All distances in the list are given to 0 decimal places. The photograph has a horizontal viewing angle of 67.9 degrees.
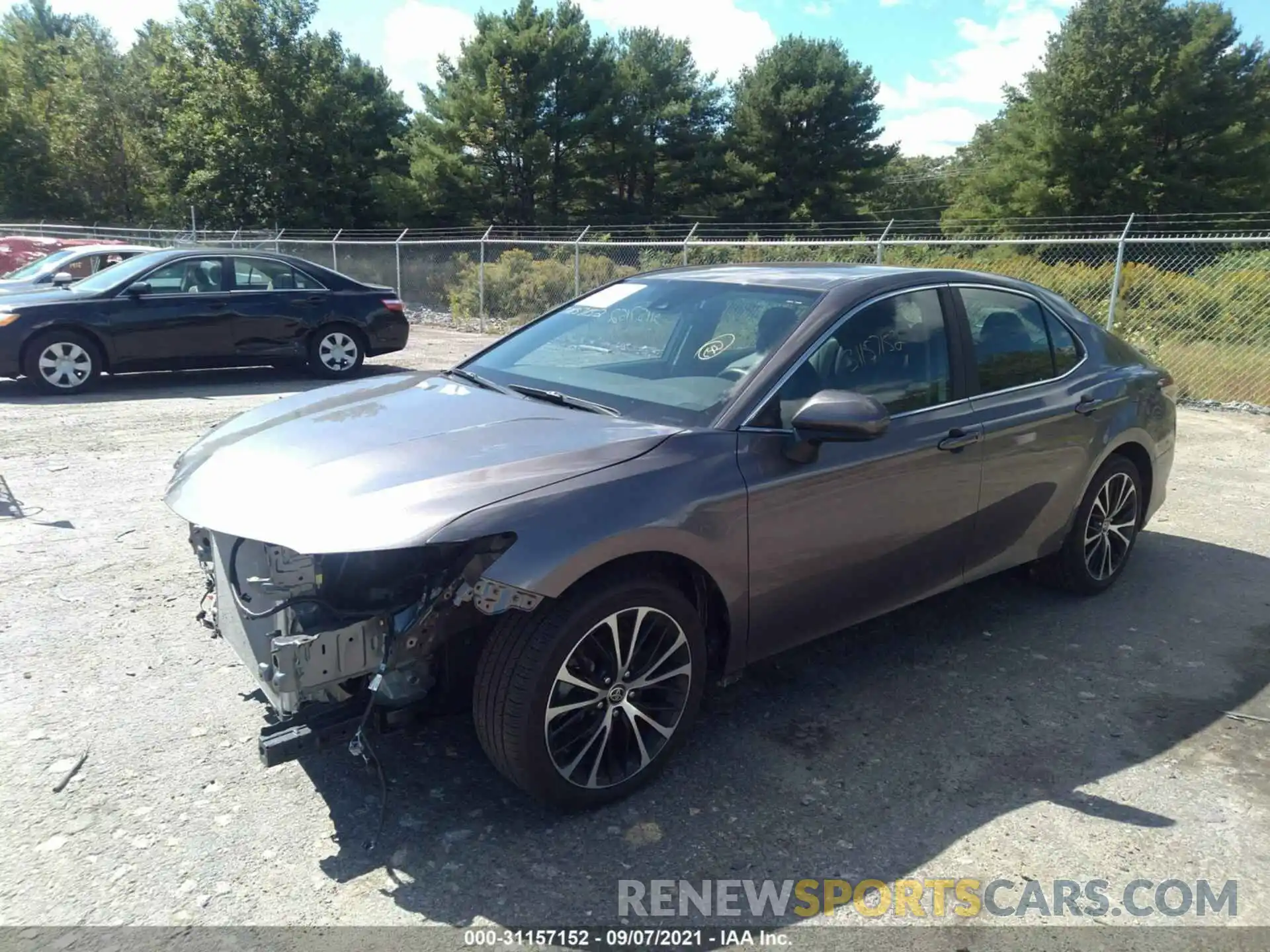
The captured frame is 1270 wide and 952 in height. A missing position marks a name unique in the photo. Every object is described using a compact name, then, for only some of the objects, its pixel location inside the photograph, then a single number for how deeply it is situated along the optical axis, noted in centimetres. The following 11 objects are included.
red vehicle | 1714
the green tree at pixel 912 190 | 3997
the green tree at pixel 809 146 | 3731
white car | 1142
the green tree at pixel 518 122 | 3759
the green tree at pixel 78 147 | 4578
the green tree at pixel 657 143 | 3934
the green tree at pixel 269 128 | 3991
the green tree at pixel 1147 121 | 3275
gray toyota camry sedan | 274
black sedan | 954
